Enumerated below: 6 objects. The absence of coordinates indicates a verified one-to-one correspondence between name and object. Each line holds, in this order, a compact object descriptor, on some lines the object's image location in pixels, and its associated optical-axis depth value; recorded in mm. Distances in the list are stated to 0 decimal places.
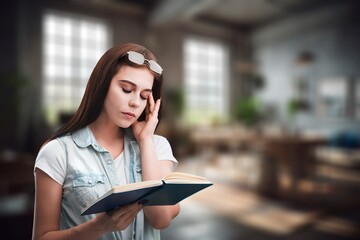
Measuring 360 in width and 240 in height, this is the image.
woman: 584
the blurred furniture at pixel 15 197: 2345
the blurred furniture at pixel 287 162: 3525
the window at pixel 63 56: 4031
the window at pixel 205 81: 5414
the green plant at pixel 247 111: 6484
